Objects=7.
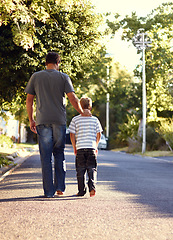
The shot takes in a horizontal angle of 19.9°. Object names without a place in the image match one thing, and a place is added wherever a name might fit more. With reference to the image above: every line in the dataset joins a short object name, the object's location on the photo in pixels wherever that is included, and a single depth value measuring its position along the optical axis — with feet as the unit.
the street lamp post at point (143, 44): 101.40
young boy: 25.52
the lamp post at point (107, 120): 157.79
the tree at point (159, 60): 116.57
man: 24.14
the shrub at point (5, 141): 80.02
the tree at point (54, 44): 48.75
